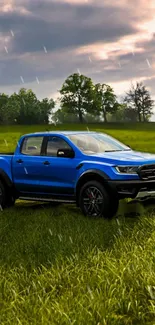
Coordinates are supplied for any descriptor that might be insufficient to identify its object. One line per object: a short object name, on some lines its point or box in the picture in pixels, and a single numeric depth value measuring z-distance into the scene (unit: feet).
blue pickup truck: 31.59
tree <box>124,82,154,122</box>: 327.88
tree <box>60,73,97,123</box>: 313.12
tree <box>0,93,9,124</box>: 313.98
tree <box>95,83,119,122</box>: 334.03
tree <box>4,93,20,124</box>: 312.50
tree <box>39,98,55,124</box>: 325.42
